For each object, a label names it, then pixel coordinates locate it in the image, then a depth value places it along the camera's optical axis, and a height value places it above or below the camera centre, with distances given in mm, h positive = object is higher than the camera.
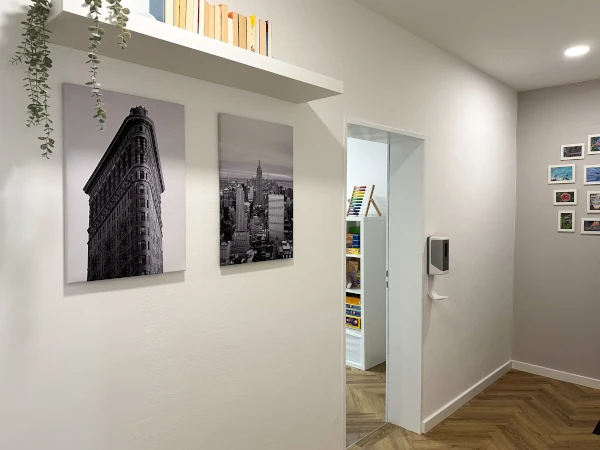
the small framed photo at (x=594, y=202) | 3988 +169
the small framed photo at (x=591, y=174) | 3984 +419
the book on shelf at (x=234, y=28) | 1636 +709
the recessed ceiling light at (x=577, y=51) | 3219 +1253
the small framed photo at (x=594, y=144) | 3986 +689
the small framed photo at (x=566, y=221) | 4129 -1
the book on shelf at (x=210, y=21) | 1562 +705
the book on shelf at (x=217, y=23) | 1583 +706
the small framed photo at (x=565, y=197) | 4109 +221
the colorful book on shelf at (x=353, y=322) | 4332 -989
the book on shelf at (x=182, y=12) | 1479 +695
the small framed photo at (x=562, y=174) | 4129 +440
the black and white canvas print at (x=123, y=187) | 1452 +119
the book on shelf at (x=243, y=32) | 1665 +710
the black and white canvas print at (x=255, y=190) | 1895 +140
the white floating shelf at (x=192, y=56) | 1270 +563
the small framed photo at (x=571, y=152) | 4070 +638
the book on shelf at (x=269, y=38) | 1768 +732
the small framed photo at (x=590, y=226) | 3998 -46
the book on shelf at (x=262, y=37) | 1747 +723
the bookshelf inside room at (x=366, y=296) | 4309 -735
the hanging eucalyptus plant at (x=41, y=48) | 1204 +498
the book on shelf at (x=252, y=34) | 1693 +716
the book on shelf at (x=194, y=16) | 1510 +697
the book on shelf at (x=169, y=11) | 1441 +680
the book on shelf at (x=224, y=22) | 1604 +717
